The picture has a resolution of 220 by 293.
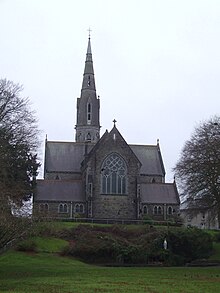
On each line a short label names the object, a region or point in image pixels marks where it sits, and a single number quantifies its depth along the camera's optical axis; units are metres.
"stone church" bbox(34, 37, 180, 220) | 68.81
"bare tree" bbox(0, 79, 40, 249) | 47.41
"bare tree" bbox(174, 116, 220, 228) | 48.84
